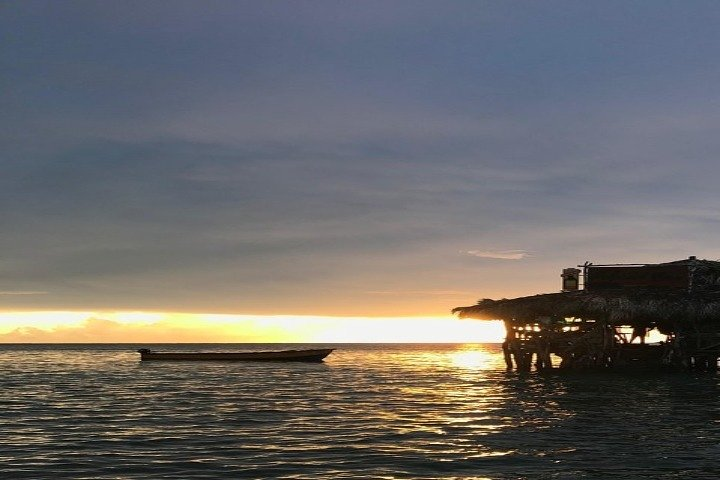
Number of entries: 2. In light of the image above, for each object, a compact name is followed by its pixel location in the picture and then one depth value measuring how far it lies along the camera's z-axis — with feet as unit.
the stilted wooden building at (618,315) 145.59
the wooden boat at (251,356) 255.09
